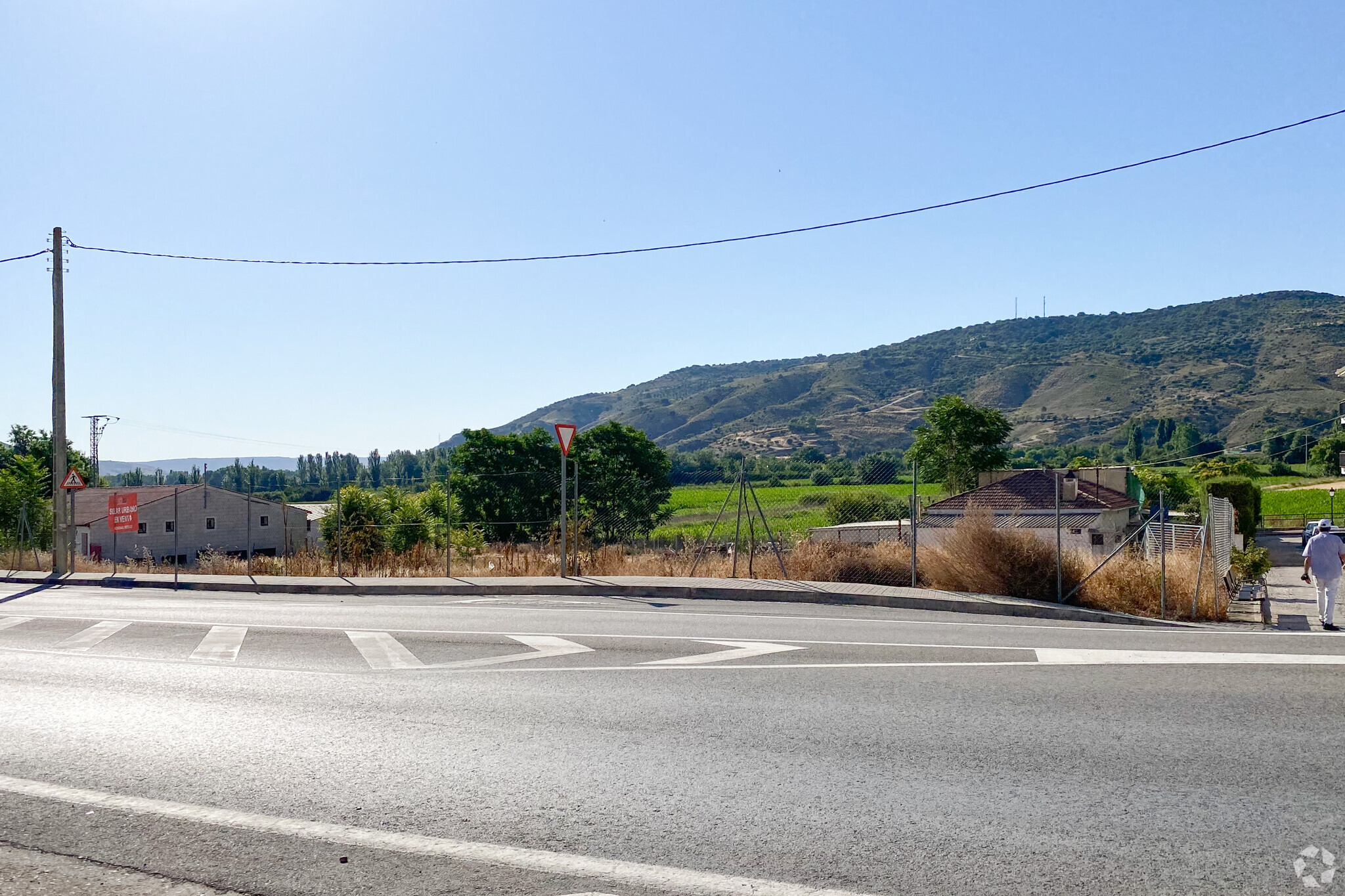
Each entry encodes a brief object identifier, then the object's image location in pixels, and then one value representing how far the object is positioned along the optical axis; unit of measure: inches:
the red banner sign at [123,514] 886.4
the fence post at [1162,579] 528.7
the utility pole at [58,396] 1013.2
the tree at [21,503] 1594.5
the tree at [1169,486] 2765.7
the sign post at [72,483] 974.4
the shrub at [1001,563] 620.1
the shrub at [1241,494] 1946.4
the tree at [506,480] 2198.6
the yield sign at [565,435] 712.4
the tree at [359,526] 1024.9
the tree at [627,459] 2297.0
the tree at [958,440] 2903.5
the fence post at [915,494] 627.8
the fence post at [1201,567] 538.6
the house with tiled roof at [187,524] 2381.9
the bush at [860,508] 947.3
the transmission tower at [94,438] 3287.4
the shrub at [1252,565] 880.3
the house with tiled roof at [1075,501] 1304.1
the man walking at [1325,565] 507.5
